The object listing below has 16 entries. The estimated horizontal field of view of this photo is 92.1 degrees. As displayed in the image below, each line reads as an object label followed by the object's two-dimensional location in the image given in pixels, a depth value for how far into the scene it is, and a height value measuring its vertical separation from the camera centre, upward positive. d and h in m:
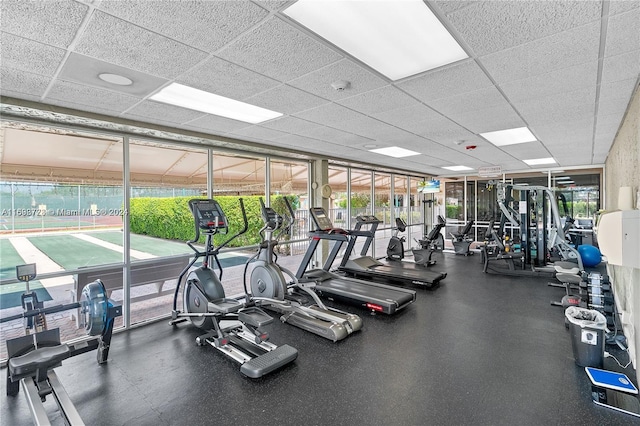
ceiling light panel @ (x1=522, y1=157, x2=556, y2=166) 7.15 +1.16
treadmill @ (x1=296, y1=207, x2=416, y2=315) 4.27 -1.22
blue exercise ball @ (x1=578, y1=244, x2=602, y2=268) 6.60 -1.02
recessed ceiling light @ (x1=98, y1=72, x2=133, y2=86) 2.45 +1.09
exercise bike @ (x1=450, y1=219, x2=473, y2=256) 8.83 -0.97
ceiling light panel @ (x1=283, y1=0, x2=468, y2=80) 1.66 +1.10
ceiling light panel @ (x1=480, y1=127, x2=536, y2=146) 4.40 +1.11
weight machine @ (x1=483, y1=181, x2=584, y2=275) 6.16 -0.66
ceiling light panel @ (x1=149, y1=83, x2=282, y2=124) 2.89 +1.13
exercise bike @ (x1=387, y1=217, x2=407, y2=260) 7.88 -0.94
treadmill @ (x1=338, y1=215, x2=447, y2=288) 5.56 -1.20
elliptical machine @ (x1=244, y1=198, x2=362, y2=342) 3.60 -1.21
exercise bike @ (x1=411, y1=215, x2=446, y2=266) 7.39 -0.99
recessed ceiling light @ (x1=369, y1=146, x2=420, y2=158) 5.74 +1.14
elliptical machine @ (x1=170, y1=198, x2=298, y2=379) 2.89 -1.18
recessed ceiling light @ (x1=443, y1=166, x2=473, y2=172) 8.54 +1.17
